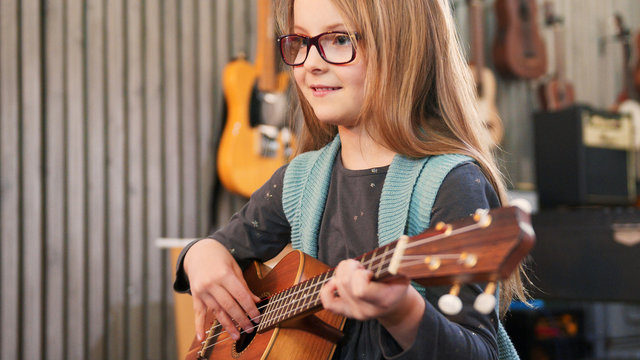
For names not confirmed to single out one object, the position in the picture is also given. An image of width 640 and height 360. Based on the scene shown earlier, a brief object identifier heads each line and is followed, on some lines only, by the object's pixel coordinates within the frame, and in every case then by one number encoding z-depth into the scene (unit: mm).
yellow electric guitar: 2535
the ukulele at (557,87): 3578
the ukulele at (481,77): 3234
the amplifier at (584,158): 2734
